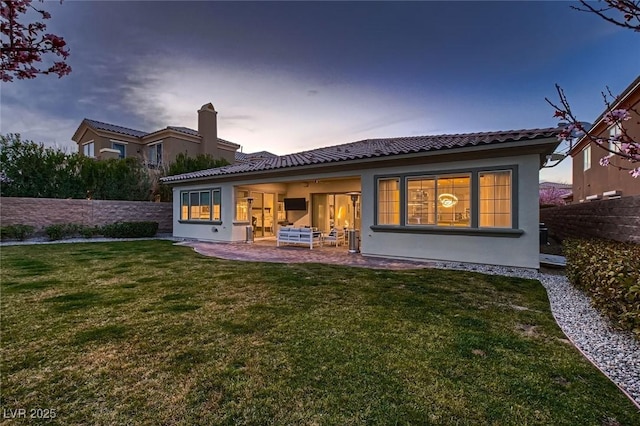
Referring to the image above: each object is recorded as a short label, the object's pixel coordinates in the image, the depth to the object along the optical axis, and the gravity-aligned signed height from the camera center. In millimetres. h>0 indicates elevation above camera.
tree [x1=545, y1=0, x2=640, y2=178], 1820 +716
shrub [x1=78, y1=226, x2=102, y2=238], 17188 -1105
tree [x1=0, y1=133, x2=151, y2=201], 17031 +2152
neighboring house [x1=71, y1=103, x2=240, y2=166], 25297 +5921
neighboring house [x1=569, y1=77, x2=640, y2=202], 12159 +2091
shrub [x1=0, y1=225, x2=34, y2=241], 14984 -1019
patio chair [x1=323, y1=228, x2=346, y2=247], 13922 -1188
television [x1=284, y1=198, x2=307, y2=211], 16969 +412
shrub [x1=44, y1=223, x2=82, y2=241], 15938 -1014
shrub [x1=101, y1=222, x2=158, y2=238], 17656 -1063
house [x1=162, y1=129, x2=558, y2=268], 8422 +662
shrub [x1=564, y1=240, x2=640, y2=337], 3958 -1002
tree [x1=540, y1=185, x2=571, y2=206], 31280 +1850
